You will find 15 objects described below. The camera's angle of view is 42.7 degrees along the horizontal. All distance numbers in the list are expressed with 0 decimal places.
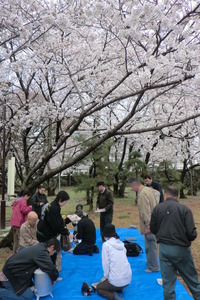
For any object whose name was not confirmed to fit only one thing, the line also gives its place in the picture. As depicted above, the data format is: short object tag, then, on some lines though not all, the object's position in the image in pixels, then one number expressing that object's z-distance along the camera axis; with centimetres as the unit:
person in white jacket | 352
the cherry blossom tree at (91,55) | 431
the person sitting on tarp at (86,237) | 561
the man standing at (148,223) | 440
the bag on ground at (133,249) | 537
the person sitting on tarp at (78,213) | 663
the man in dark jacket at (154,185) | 504
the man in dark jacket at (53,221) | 396
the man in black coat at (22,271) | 328
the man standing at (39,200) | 650
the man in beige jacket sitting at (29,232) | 447
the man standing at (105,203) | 653
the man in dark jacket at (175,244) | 304
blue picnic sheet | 368
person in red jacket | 538
